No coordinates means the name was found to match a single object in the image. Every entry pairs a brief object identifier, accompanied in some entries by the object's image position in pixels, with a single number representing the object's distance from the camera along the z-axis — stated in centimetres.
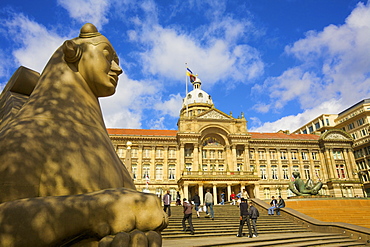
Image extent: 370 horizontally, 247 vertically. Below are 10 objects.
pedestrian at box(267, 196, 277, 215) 1767
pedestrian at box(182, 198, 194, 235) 1139
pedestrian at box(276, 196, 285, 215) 1755
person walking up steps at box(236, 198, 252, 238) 1073
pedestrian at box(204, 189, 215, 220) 1503
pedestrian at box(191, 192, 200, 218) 1540
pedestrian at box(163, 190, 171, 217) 1399
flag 4732
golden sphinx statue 191
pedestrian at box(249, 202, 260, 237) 1125
